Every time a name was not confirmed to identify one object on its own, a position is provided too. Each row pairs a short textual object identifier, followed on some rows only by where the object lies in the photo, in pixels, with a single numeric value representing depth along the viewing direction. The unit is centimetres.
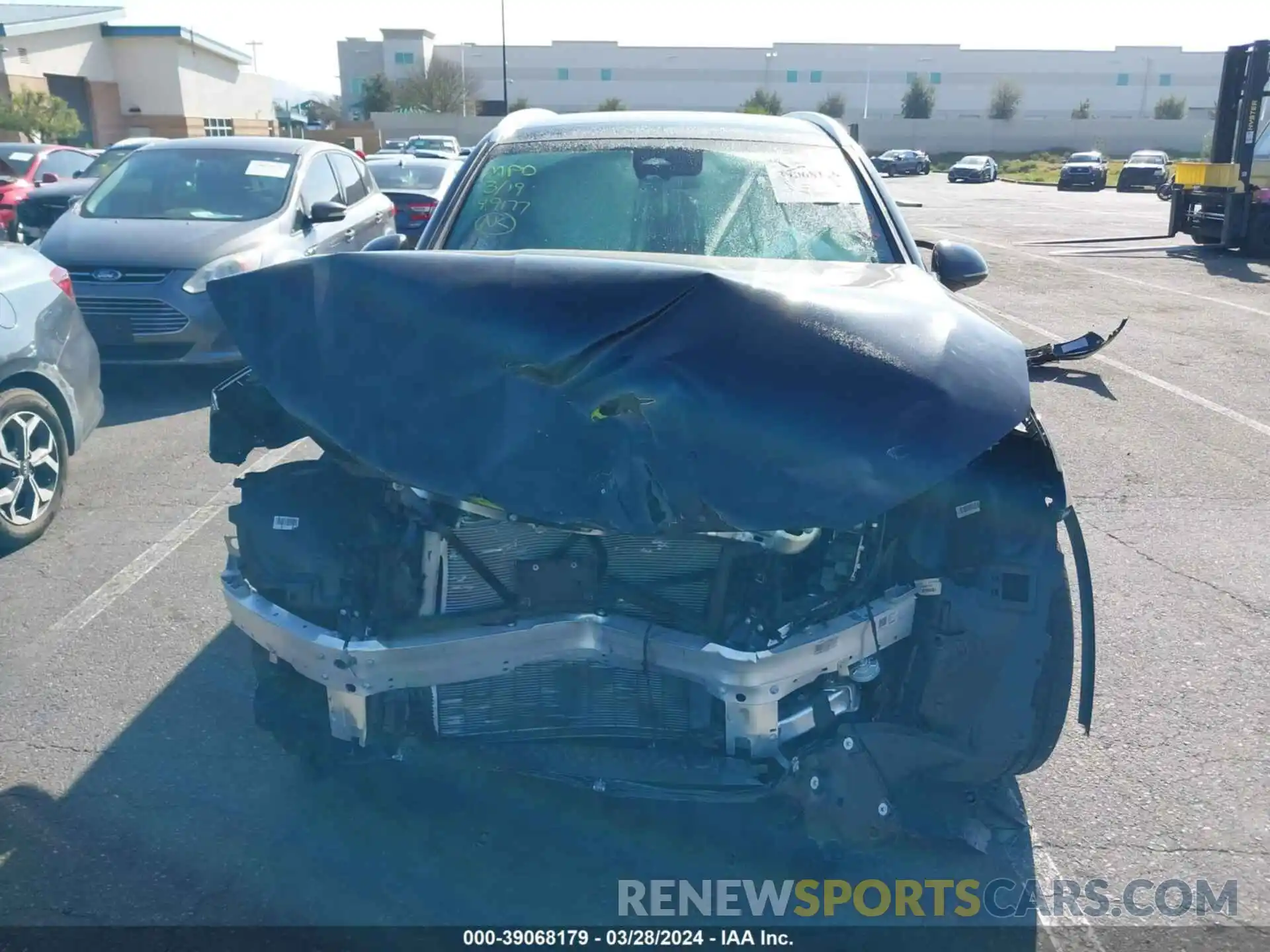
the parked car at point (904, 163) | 5584
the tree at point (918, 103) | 8469
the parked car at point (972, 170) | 4906
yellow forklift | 1781
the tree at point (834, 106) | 8581
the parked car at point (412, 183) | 1320
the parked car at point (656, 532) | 261
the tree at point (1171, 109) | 8338
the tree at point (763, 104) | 6419
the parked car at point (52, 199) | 1101
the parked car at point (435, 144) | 3412
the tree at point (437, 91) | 6862
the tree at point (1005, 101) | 8675
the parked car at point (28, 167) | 1580
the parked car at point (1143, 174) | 4366
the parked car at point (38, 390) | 534
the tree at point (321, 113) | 7640
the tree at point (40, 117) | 3347
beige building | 4034
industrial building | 9375
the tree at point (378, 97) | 7162
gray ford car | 795
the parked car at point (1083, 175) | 4362
